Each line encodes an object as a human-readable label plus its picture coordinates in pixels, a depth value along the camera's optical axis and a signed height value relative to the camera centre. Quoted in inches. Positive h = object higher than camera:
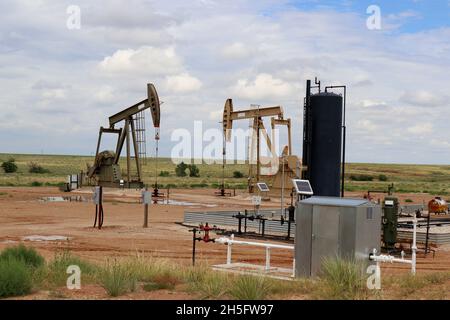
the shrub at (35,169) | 3693.4 -27.1
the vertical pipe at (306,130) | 788.6 +45.6
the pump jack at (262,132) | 1546.5 +86.0
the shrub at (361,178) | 3897.6 -33.7
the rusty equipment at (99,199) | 847.1 -40.7
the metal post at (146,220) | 878.8 -67.9
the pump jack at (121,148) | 1583.4 +41.8
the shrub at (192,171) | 3909.9 -17.8
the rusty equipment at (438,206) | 1205.1 -55.6
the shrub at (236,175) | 3904.5 -34.1
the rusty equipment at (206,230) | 487.5 -46.2
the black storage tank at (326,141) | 779.4 +33.5
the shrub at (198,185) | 2594.5 -66.3
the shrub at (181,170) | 3752.5 -13.6
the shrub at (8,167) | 3378.4 -17.9
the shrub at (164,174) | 3900.1 -39.4
